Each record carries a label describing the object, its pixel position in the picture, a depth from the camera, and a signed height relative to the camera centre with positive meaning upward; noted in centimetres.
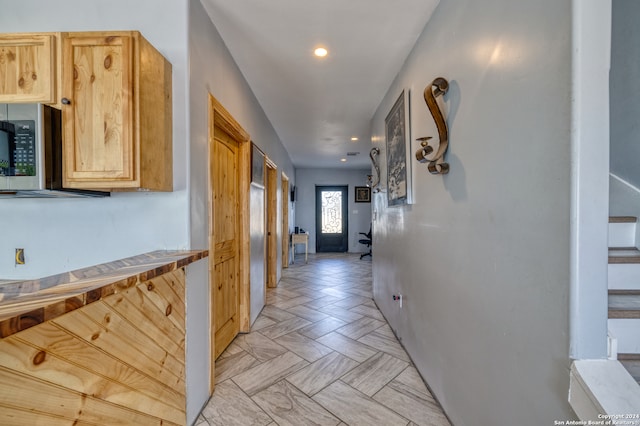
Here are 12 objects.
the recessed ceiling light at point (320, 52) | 211 +127
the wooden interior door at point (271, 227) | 443 -28
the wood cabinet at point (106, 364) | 71 -53
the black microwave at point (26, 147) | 118 +28
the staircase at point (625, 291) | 102 -37
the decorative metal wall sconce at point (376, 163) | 330 +59
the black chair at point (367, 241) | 731 -87
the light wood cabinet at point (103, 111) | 122 +47
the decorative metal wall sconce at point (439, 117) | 146 +50
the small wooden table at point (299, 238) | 658 -71
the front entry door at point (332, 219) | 815 -29
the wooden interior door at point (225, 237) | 221 -25
